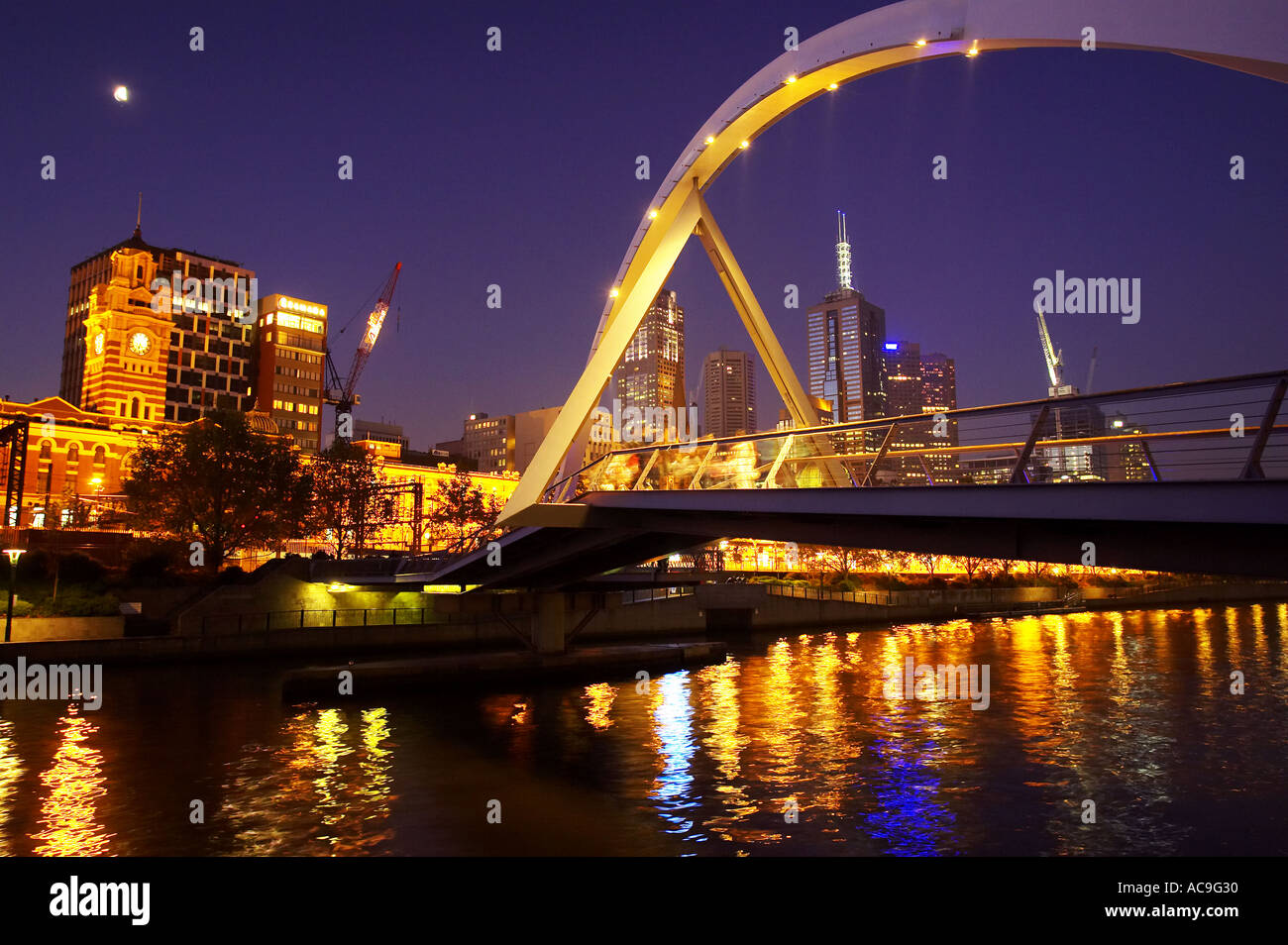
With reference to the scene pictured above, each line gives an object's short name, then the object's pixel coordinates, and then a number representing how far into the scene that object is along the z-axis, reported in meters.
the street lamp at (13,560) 29.78
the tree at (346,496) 67.12
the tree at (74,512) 67.25
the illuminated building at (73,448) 93.06
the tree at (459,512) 78.25
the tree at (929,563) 97.19
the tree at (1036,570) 95.93
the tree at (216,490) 51.31
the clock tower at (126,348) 105.81
